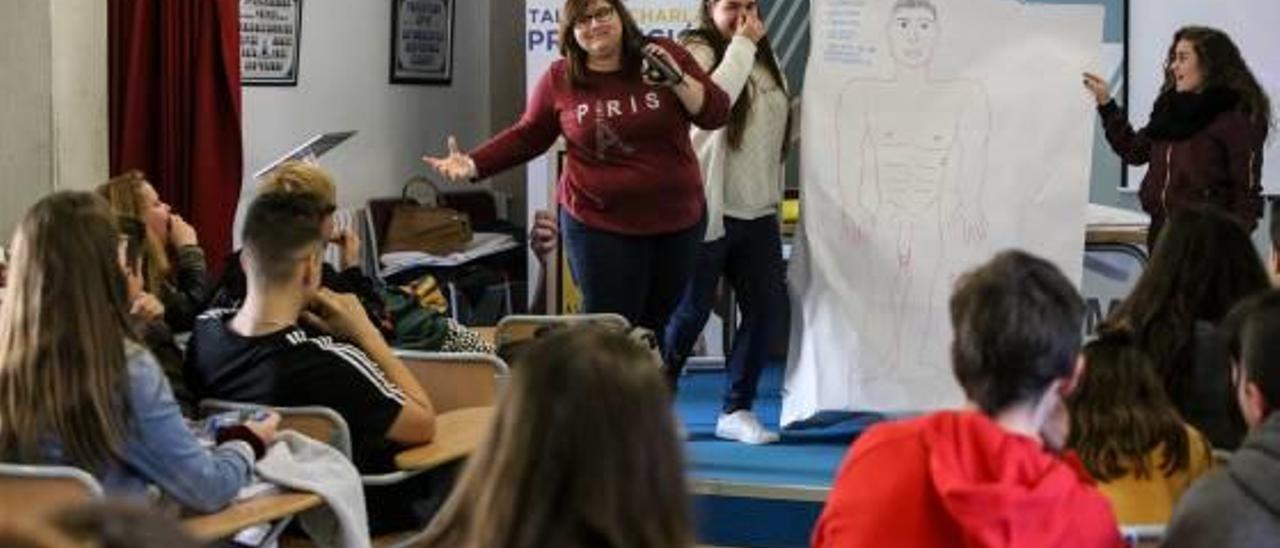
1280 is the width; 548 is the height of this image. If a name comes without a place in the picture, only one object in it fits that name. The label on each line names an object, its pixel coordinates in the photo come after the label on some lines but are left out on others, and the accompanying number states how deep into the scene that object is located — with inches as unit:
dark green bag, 164.4
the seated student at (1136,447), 107.7
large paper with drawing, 195.8
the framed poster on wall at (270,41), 269.3
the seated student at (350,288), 155.0
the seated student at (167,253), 167.5
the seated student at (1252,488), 87.4
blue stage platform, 191.5
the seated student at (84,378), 107.6
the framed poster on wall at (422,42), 315.0
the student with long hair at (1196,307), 124.3
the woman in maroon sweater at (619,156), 188.1
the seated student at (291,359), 128.3
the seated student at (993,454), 82.3
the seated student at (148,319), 131.0
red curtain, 220.1
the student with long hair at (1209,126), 212.7
